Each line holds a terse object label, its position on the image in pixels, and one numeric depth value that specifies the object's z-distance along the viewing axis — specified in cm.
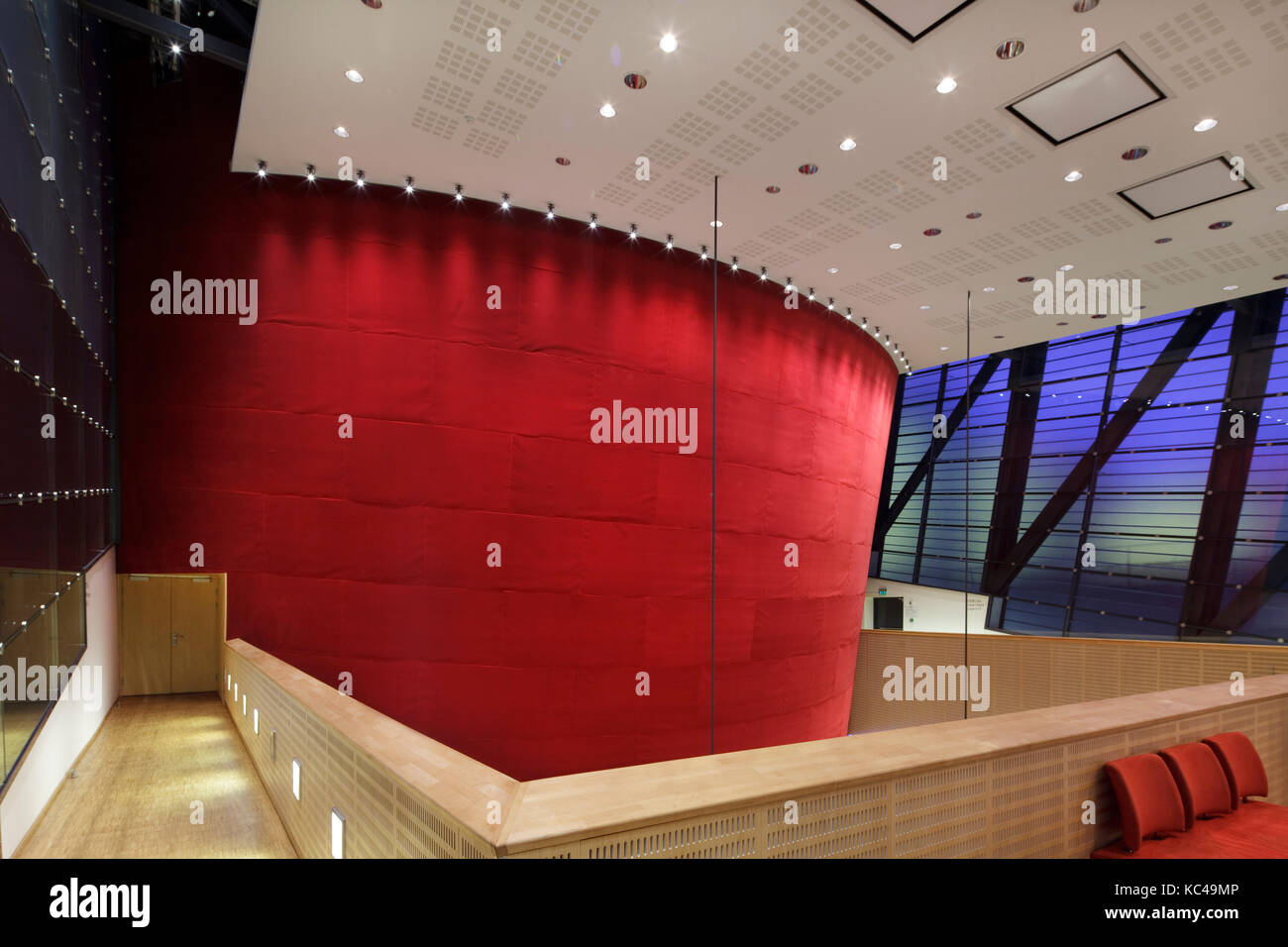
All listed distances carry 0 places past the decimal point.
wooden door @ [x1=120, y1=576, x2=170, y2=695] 765
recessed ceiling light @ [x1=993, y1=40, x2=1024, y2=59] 493
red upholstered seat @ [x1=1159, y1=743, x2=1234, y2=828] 402
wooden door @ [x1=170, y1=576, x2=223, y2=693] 789
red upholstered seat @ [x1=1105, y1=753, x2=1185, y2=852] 363
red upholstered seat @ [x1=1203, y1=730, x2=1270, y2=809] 440
